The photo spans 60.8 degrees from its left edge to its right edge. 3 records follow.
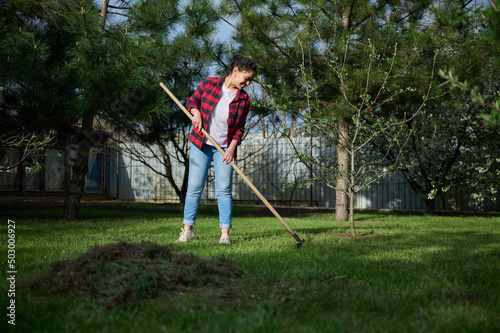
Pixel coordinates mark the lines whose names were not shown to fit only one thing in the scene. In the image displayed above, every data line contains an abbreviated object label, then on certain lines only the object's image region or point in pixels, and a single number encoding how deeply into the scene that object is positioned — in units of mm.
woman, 3779
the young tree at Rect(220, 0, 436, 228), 5902
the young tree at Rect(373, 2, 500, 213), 7230
